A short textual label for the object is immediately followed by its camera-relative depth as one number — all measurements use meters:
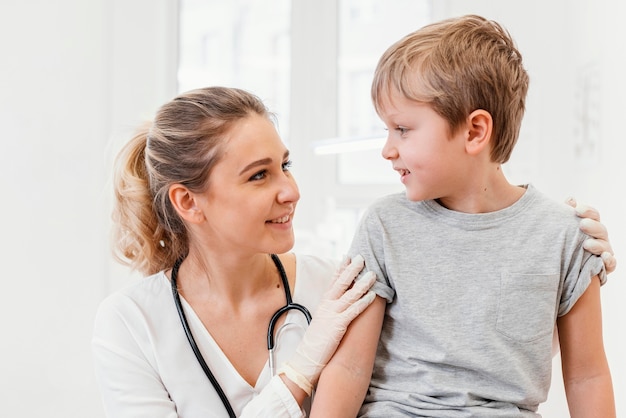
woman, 1.53
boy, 1.27
